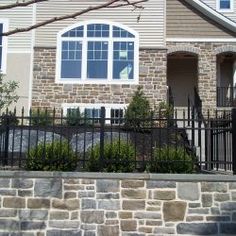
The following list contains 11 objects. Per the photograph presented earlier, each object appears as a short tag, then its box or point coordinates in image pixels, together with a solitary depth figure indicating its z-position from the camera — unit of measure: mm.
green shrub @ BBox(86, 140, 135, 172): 8852
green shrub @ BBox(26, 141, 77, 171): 8906
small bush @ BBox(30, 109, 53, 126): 8781
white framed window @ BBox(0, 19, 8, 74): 19844
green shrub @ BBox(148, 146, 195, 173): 8828
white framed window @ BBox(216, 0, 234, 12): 24145
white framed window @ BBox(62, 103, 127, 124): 19375
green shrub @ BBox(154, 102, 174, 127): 16566
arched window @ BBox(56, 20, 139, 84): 19688
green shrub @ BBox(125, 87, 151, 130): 17550
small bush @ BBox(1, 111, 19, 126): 8989
